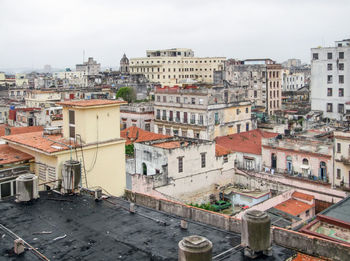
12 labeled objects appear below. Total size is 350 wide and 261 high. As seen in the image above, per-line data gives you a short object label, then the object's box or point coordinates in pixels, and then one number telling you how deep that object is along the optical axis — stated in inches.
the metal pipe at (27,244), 492.0
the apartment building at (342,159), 1513.3
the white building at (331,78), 2918.3
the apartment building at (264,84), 3676.2
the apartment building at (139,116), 2647.6
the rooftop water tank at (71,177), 738.8
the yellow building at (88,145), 802.8
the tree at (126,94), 3567.9
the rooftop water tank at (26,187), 692.1
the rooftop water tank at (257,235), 487.5
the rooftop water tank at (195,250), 417.1
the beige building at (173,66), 5949.8
